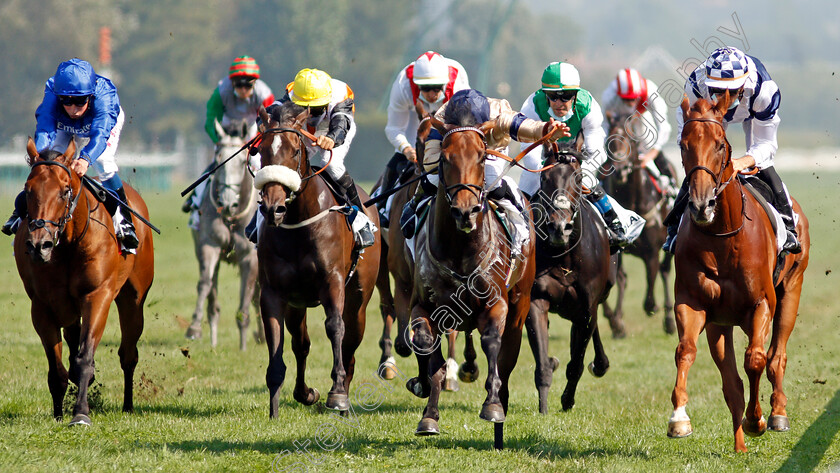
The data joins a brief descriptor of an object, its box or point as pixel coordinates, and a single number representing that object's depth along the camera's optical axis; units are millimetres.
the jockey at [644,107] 24900
